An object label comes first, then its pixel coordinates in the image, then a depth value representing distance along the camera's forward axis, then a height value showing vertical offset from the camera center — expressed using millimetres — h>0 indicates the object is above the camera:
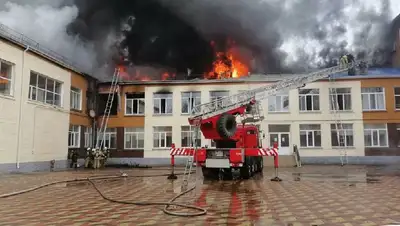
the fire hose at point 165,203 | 6923 -1302
